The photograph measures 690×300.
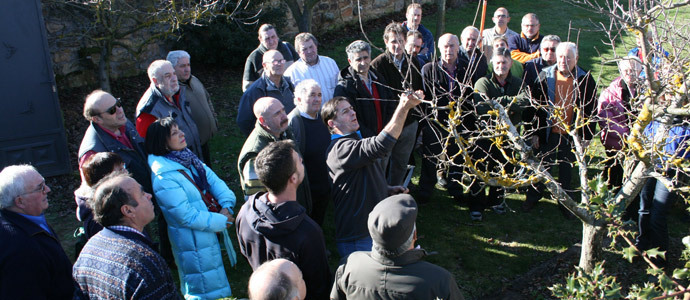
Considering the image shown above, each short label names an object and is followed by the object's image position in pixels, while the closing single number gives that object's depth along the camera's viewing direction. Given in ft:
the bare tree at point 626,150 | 10.60
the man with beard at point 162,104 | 17.53
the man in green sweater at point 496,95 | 19.60
